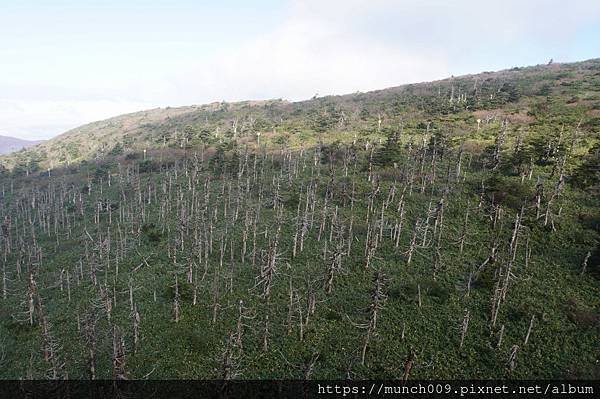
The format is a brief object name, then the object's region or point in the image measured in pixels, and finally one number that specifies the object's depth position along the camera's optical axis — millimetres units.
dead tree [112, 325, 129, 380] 35844
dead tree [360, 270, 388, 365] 39875
